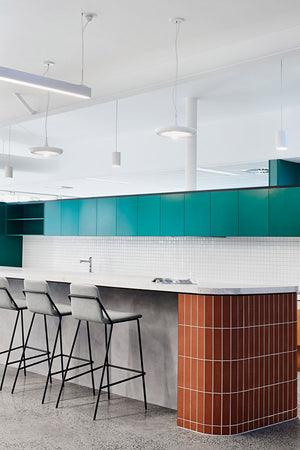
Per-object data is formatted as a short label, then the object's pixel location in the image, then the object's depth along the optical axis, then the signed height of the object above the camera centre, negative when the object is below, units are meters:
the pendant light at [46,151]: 7.37 +1.12
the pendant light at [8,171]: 11.02 +1.28
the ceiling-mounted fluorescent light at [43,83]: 5.25 +1.46
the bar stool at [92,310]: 4.53 -0.55
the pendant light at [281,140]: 7.24 +1.24
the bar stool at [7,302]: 5.45 -0.58
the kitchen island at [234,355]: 4.14 -0.83
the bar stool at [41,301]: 4.98 -0.53
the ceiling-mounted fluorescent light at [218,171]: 11.69 +1.40
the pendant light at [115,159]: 9.46 +1.30
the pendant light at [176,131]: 5.61 +1.06
